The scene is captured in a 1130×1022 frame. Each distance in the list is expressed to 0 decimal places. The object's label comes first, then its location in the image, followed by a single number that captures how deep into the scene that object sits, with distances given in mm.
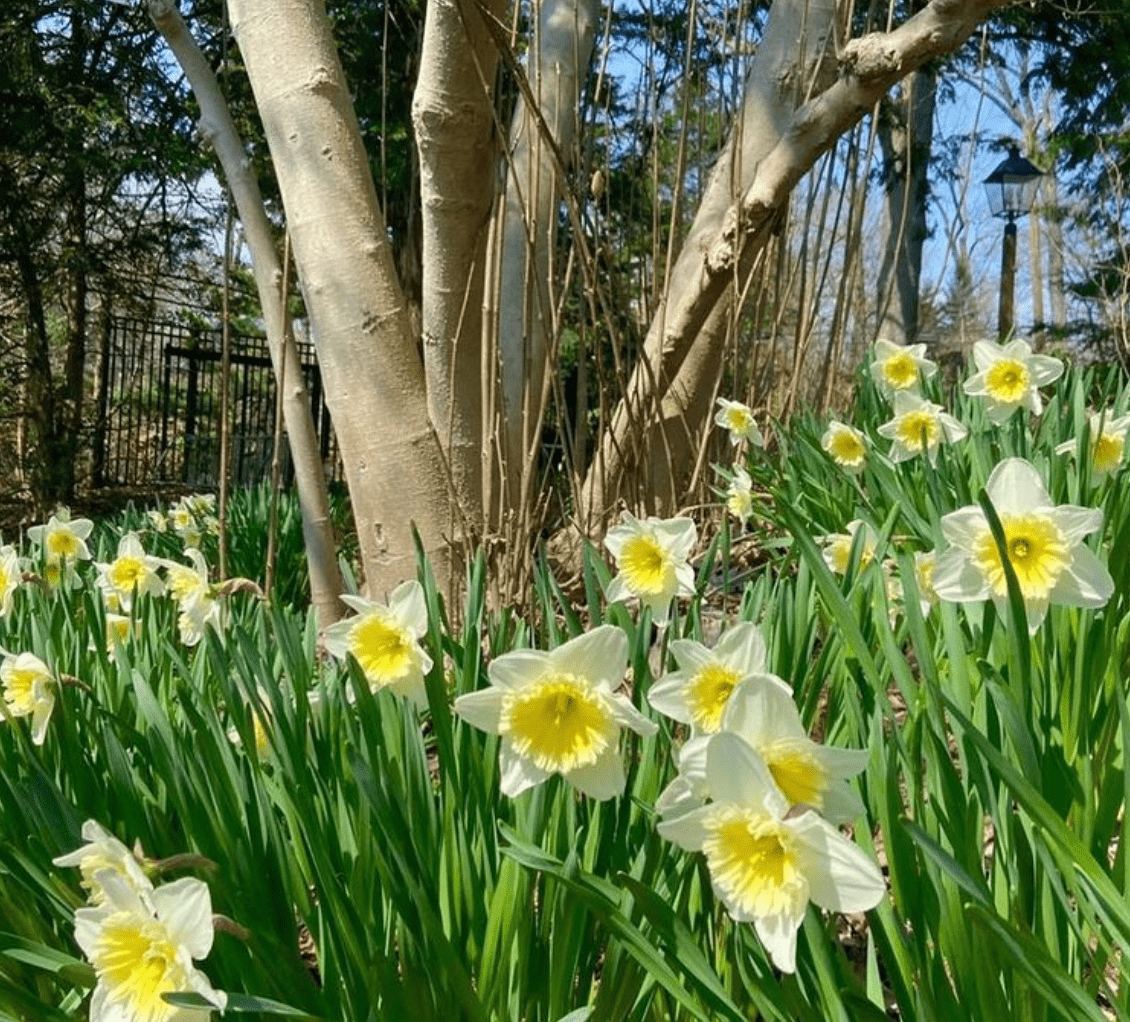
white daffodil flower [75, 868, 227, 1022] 786
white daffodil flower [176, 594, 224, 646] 1651
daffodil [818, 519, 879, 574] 1557
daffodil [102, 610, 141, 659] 1730
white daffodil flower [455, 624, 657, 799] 838
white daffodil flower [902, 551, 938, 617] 1260
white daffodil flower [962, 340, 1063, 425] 1870
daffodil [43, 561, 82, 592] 2274
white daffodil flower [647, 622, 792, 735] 855
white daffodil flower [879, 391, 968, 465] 1885
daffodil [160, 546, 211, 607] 1666
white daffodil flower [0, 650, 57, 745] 1334
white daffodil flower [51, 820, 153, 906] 846
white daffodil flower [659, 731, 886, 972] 645
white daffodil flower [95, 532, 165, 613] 1909
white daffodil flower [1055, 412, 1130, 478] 1714
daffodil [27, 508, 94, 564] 2355
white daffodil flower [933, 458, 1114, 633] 938
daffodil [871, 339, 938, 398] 2375
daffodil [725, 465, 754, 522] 2199
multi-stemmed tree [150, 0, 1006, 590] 2256
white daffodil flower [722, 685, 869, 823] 698
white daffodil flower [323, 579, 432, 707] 1103
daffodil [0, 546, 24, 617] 1805
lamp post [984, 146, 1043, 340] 8070
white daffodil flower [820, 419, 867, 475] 2127
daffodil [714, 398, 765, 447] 2520
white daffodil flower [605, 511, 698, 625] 1224
